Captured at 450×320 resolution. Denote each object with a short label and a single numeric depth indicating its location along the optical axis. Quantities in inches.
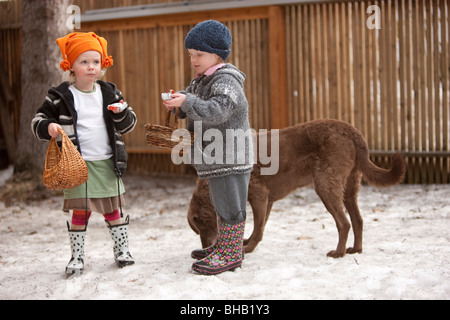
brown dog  330.0
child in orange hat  293.0
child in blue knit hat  276.8
